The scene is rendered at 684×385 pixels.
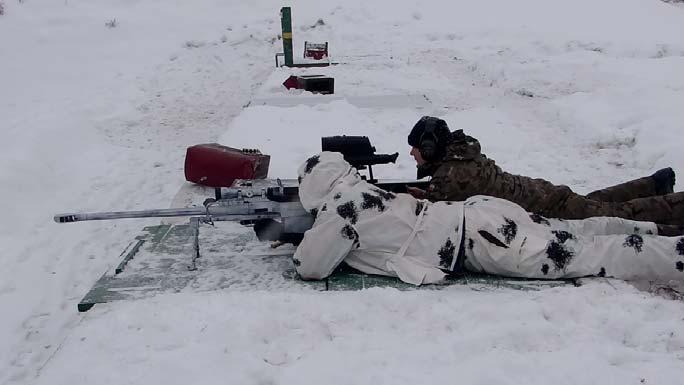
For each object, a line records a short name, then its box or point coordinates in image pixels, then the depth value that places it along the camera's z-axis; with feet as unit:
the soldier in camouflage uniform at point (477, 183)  12.33
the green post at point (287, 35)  36.50
